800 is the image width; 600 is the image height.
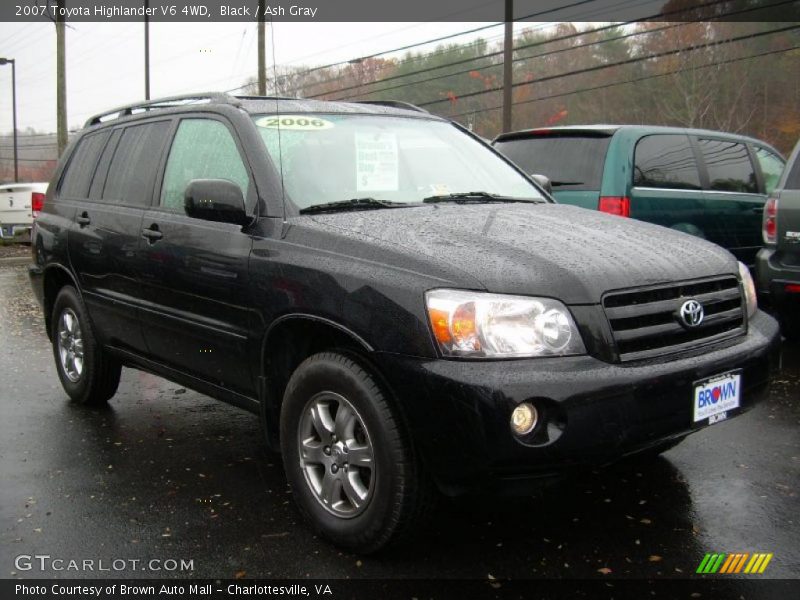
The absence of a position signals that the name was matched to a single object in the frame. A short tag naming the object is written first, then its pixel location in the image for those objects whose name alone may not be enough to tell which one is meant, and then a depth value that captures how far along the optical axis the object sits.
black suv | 2.71
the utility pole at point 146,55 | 36.32
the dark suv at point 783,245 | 6.07
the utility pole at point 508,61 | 21.16
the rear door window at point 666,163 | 6.87
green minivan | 6.66
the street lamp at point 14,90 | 52.01
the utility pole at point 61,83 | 25.08
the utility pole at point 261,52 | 22.90
